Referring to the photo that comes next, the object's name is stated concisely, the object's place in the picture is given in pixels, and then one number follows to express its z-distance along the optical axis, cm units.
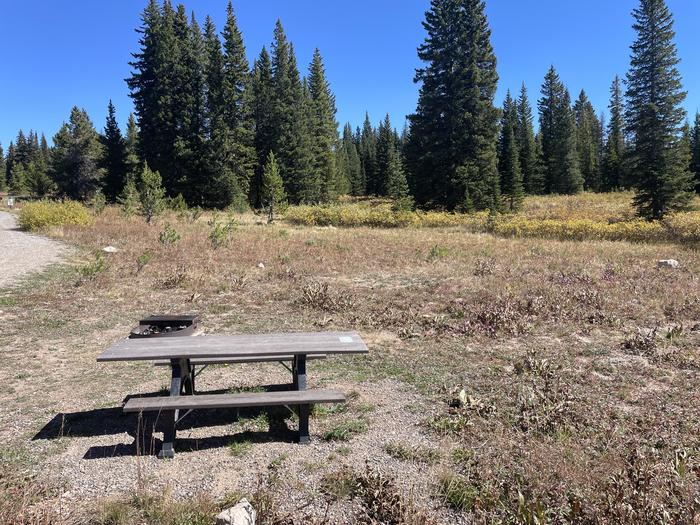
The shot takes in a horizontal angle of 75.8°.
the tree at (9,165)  8862
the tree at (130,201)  2358
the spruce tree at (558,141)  5516
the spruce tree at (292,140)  4347
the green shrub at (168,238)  1512
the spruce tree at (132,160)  3884
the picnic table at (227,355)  388
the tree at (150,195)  2230
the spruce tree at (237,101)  3944
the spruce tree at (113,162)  3981
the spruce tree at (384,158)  5859
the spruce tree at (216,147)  3759
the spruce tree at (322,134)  4944
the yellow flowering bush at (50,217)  2053
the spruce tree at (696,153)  5151
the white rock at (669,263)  1262
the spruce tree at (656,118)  2814
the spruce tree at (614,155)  5475
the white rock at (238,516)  277
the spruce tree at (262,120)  4538
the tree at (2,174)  8506
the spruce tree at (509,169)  4228
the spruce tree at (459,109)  3338
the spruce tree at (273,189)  2919
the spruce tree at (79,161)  3941
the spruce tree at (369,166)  6819
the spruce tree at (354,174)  7256
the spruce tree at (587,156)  6259
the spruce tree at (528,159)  5560
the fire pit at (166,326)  585
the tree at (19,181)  6878
